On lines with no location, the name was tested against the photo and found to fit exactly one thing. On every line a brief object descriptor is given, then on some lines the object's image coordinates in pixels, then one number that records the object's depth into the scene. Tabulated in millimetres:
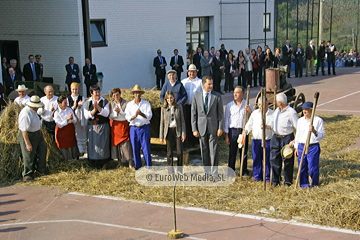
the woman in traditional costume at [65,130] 10867
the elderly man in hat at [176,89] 10734
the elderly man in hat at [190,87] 11086
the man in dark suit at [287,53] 26016
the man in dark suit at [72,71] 19047
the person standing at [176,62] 23438
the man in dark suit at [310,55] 27781
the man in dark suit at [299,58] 27438
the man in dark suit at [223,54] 23172
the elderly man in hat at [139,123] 10336
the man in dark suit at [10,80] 16359
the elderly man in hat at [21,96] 11562
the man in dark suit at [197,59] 22672
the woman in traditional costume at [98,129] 10640
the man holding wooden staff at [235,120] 9656
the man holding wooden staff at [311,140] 8547
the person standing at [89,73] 19141
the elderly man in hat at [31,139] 10117
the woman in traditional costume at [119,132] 10695
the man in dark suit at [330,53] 28750
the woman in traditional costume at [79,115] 11031
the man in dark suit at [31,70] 18688
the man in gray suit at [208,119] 9633
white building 19656
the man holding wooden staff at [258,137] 9257
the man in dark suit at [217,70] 22250
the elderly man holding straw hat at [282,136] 8828
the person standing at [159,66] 22828
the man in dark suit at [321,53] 28189
